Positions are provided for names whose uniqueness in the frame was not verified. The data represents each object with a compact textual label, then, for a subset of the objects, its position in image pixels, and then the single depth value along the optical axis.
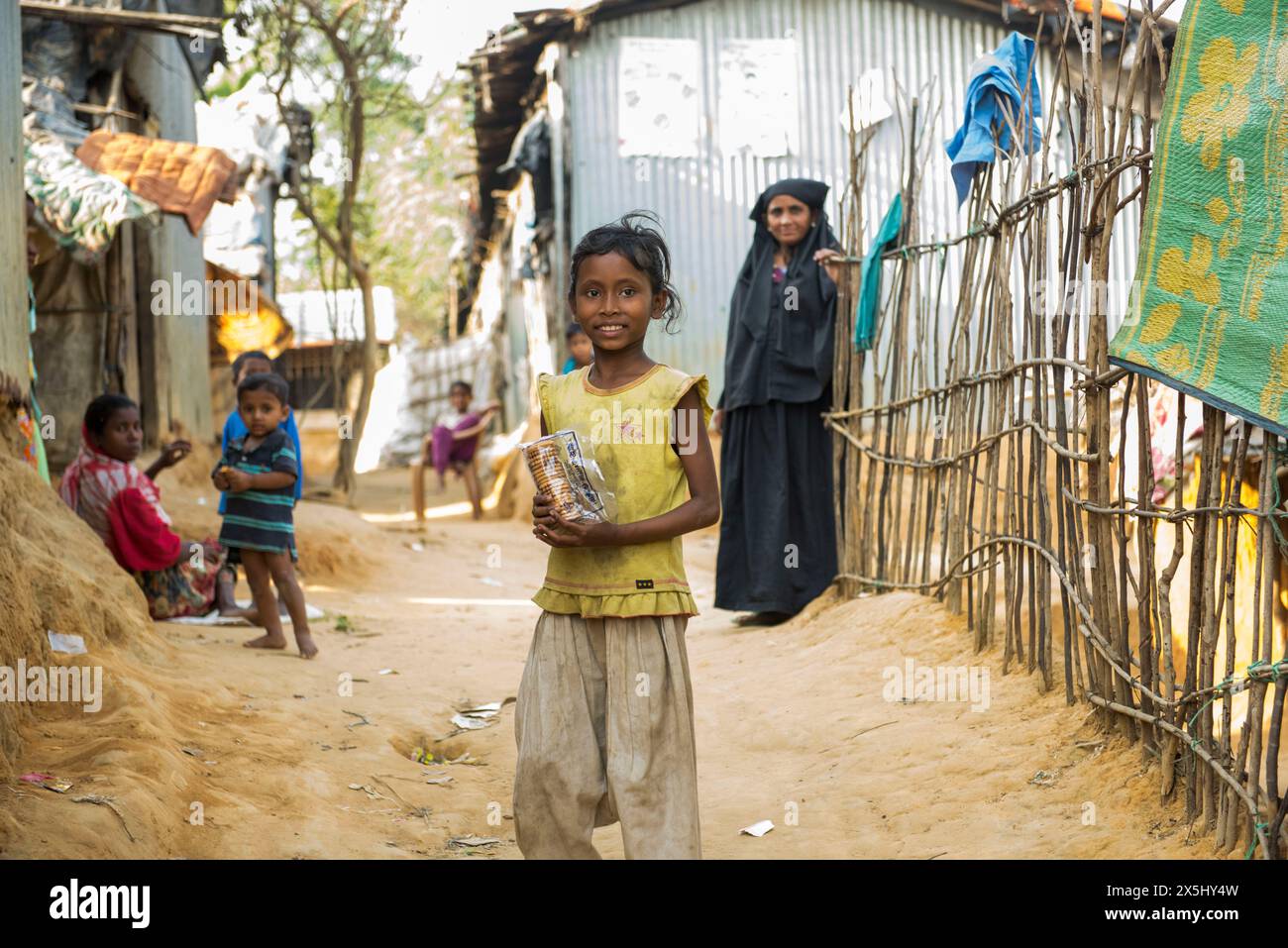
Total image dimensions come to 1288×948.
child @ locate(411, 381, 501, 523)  12.52
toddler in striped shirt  5.11
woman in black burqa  5.88
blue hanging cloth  4.46
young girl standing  2.47
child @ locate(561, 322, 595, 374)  7.61
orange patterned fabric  7.31
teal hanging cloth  5.44
